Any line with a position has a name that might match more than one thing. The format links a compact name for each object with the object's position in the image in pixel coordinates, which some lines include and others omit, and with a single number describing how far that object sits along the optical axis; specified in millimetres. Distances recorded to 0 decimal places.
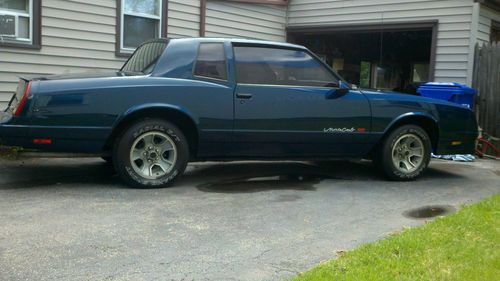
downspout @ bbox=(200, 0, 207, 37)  10578
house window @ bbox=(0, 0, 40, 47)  7879
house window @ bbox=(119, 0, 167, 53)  9422
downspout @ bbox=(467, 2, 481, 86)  9731
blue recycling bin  9055
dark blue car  5402
